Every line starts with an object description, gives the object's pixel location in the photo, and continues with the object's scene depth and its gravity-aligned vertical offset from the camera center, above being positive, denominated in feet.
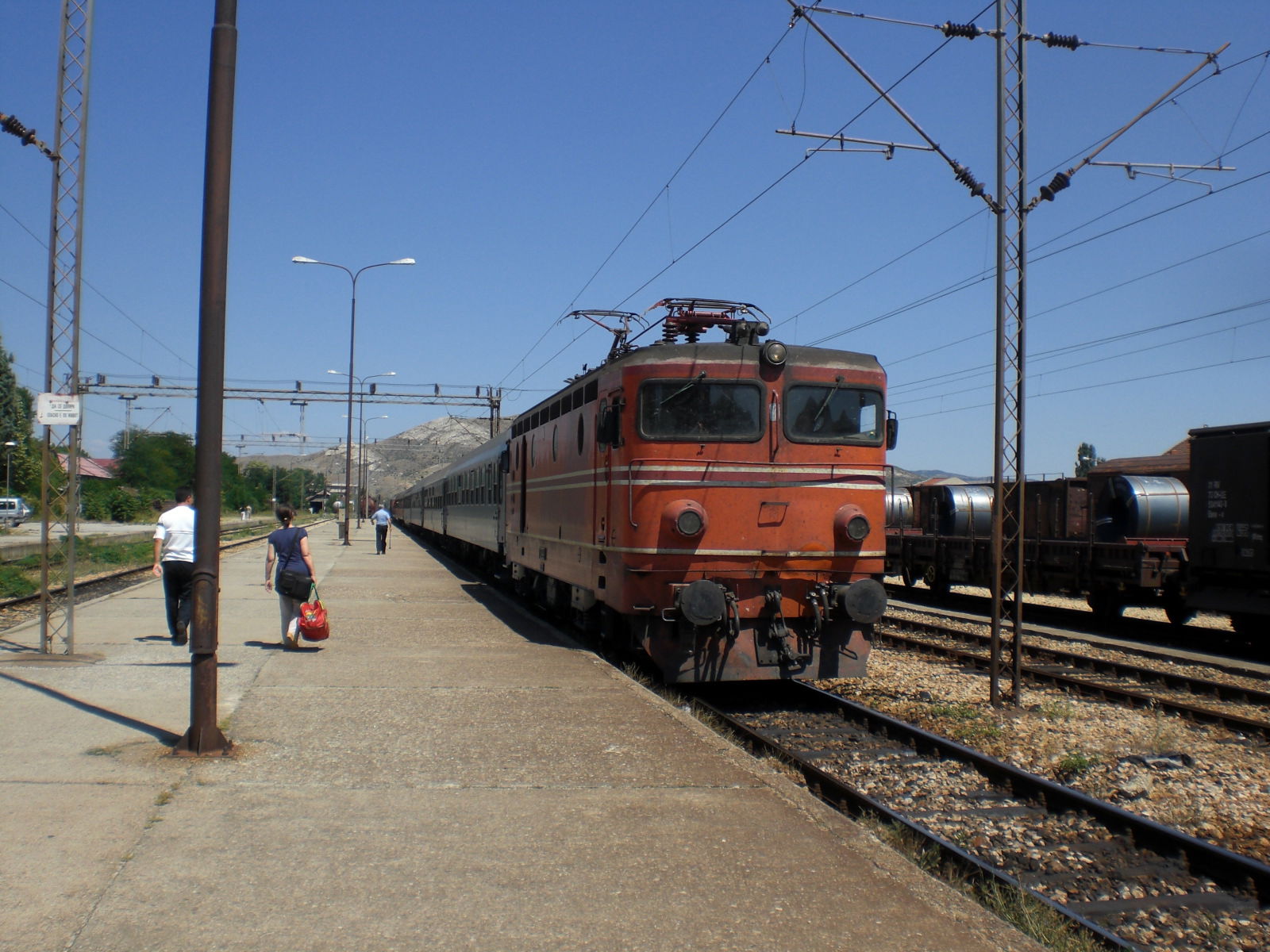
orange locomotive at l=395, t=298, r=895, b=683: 30.86 +0.12
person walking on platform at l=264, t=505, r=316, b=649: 36.47 -1.94
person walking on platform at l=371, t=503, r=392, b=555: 110.42 -2.52
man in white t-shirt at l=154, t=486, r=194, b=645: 35.70 -2.07
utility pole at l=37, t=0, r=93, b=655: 32.60 +3.12
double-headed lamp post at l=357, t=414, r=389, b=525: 232.65 +5.61
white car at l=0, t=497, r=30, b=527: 179.90 -2.36
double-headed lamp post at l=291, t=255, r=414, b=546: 121.60 +19.97
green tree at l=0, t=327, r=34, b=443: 231.30 +19.19
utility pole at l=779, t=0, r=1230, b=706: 31.53 +7.87
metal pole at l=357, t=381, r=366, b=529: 193.07 +13.64
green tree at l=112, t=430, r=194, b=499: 249.34 +8.45
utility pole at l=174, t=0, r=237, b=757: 21.31 +2.26
